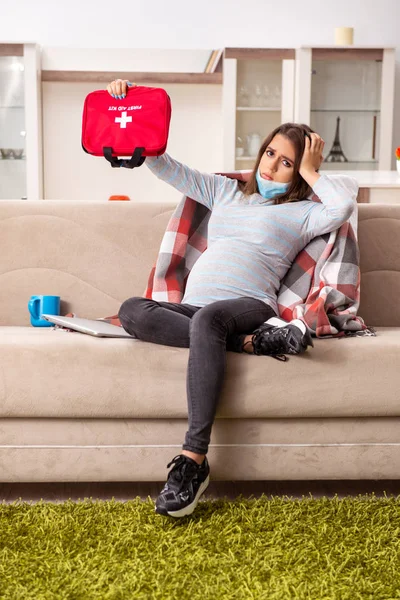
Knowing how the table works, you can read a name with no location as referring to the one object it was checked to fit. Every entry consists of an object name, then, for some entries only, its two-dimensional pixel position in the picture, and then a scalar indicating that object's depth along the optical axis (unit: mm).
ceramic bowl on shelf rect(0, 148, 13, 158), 4828
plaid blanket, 1868
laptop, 1745
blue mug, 2109
